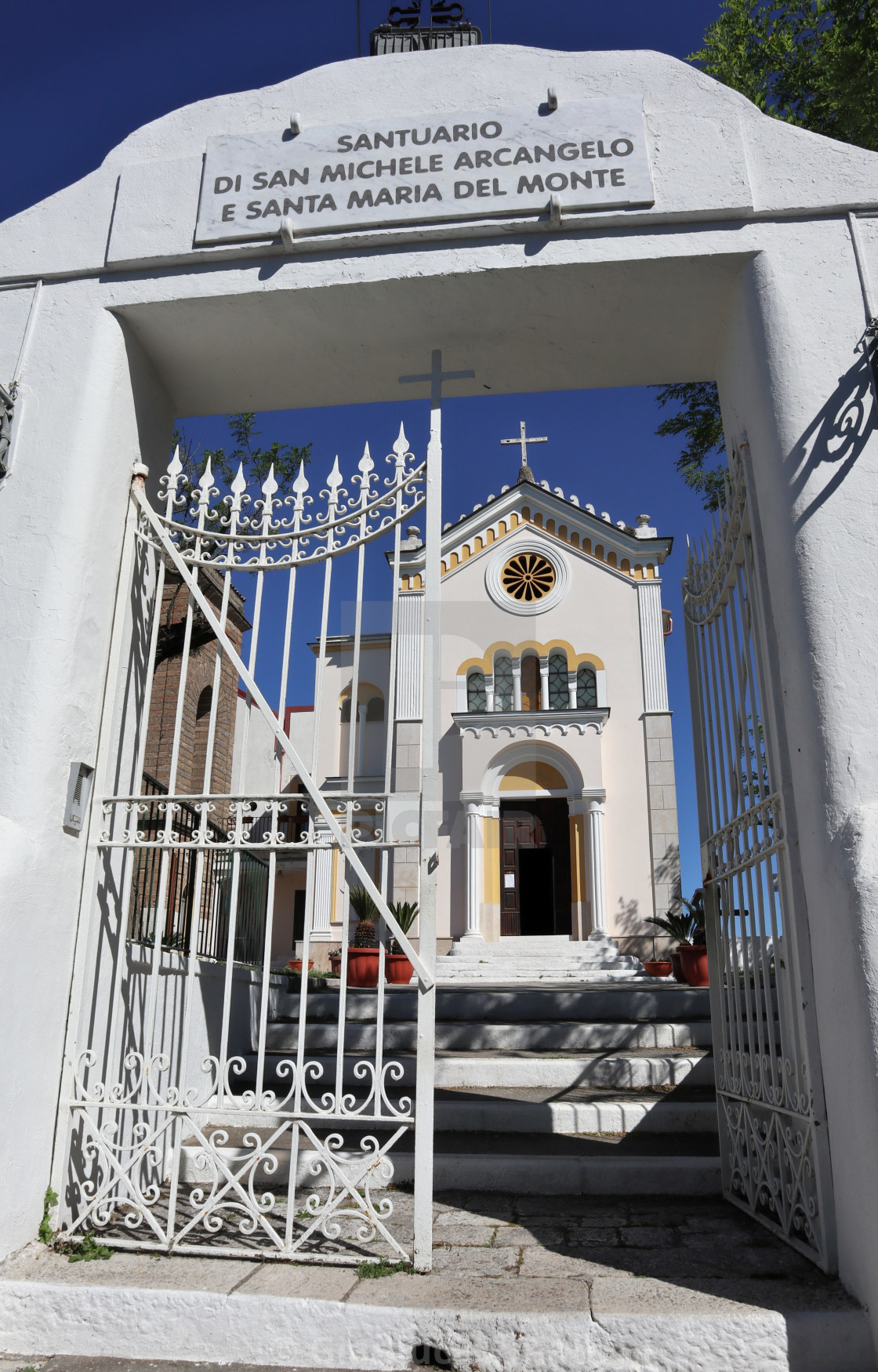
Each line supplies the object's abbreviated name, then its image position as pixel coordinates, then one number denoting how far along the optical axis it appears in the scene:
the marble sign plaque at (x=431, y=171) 4.25
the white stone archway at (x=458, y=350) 3.55
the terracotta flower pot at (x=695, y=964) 10.91
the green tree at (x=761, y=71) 10.53
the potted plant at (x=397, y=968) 10.62
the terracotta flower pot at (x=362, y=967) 10.10
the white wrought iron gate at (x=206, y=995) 3.53
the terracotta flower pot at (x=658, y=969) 15.38
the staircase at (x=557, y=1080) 4.45
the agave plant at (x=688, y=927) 12.35
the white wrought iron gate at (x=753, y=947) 3.47
